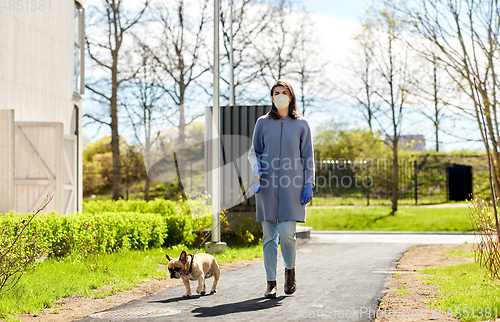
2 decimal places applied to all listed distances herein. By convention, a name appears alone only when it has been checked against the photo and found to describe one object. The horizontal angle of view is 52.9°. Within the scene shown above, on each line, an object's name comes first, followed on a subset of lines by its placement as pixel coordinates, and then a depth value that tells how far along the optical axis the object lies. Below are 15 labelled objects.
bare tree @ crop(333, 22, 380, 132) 21.48
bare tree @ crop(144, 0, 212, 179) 22.83
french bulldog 5.09
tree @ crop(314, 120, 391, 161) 31.23
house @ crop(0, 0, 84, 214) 10.83
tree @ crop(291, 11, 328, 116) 23.88
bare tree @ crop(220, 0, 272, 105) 23.12
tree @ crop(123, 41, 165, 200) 22.70
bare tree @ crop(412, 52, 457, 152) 9.35
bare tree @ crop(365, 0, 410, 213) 19.70
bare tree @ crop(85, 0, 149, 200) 21.86
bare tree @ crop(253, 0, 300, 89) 23.28
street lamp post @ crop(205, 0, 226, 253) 9.60
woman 5.29
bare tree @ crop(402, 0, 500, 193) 8.18
